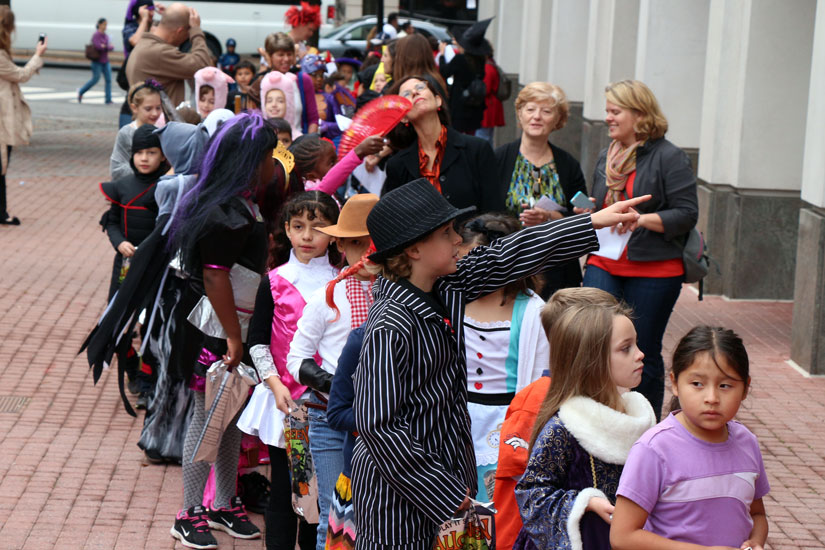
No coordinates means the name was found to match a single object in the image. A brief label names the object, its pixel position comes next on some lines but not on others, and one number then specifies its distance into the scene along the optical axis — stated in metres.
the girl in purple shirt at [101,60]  47.35
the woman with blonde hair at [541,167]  10.97
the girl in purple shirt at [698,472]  5.09
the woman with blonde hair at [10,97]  22.12
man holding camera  17.10
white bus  56.69
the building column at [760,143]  17.79
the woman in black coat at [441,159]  10.85
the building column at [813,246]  14.29
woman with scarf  10.71
